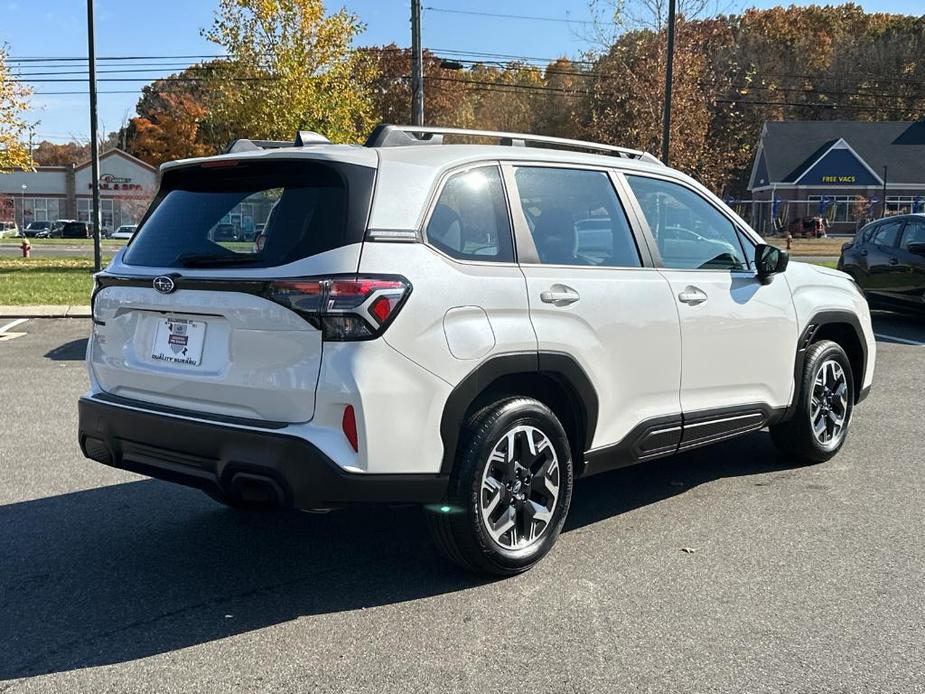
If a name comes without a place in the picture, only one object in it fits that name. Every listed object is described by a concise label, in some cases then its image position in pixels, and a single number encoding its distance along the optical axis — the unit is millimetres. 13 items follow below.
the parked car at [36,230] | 66812
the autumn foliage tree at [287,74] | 23922
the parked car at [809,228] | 58750
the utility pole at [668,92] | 21719
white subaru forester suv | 3477
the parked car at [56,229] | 67450
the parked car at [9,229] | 67931
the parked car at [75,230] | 67062
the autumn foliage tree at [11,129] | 23109
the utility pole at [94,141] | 19719
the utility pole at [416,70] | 23188
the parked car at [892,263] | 12484
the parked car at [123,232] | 55681
